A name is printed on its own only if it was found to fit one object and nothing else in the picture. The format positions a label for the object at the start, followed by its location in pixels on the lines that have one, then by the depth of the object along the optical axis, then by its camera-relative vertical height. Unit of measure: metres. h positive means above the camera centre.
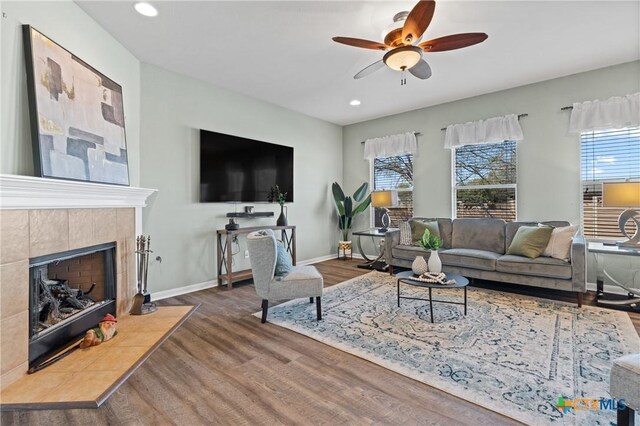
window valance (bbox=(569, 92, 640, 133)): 3.41 +1.16
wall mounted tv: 3.96 +0.65
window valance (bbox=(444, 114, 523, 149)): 4.23 +1.20
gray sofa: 3.16 -0.62
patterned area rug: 1.71 -1.08
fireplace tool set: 2.78 -0.79
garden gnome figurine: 2.12 -0.92
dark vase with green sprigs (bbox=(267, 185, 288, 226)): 4.73 +0.20
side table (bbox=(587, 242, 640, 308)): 3.02 -0.90
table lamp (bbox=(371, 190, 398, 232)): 4.95 +0.19
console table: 3.90 -0.64
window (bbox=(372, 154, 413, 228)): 5.47 +0.56
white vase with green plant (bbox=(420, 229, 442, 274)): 2.97 -0.44
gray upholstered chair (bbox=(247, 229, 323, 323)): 2.78 -0.67
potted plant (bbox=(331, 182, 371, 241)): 5.86 +0.13
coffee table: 2.69 -0.70
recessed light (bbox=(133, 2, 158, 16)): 2.42 +1.74
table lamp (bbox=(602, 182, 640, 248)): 3.06 +0.09
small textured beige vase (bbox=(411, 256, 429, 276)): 2.98 -0.60
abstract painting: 1.95 +0.76
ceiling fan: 2.22 +1.39
